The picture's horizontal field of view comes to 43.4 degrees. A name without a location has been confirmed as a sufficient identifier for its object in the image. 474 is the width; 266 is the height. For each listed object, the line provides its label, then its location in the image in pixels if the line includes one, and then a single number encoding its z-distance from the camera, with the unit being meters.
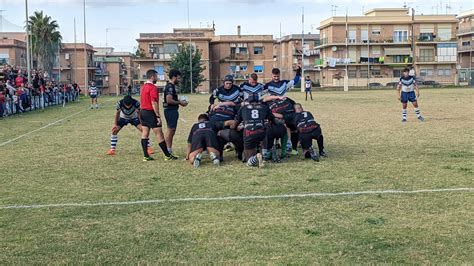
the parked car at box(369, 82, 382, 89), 89.18
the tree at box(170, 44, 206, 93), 81.25
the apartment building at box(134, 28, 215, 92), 91.41
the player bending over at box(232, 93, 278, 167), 11.44
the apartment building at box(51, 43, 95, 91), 98.19
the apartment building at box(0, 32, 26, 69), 81.50
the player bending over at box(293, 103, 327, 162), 12.10
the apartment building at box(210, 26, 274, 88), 94.38
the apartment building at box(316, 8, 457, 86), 93.75
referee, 12.55
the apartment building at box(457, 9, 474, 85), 97.75
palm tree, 78.44
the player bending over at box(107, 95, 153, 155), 13.48
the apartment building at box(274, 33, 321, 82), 107.73
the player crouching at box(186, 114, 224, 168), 11.71
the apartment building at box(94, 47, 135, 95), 106.19
